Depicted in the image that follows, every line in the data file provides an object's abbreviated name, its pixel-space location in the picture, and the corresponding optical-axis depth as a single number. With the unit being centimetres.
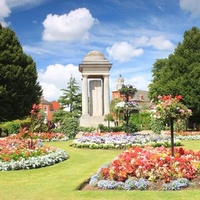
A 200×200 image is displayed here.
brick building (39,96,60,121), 8639
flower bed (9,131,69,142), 2273
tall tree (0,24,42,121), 3000
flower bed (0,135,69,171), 1149
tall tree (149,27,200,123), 3416
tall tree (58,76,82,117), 4966
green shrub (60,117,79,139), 2500
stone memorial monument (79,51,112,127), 3334
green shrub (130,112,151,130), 4633
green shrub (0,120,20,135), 2808
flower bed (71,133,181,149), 1717
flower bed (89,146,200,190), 780
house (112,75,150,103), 9511
